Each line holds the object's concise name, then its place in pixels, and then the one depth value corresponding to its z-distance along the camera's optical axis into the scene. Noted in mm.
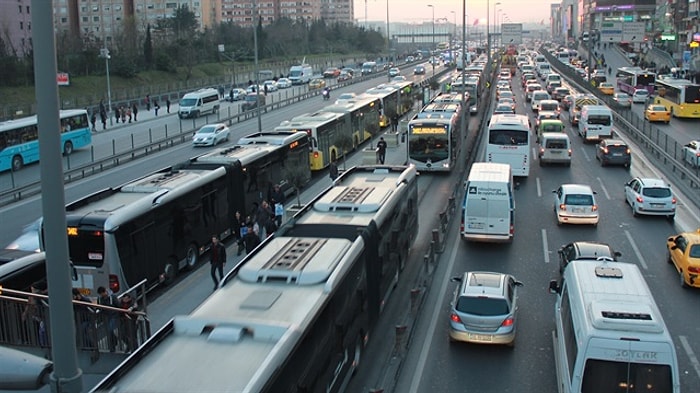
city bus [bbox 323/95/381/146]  40781
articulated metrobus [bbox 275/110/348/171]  33562
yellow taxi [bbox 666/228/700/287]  17859
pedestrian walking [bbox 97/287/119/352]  13000
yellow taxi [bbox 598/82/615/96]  73906
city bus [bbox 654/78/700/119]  52781
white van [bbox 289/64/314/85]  95562
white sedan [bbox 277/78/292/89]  88725
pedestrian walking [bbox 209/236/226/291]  18184
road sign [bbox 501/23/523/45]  134875
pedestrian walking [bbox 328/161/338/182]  30802
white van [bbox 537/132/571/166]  35375
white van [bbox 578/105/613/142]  42844
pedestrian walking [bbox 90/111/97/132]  51062
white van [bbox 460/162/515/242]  21469
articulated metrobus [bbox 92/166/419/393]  8500
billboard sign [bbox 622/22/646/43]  111788
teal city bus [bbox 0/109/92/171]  35188
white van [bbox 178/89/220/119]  57594
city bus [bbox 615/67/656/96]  69875
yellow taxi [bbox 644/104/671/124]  51206
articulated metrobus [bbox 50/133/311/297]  16375
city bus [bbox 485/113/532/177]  30891
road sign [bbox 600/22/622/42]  114062
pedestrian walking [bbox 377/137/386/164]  35231
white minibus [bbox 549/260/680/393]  10109
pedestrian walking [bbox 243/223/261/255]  20312
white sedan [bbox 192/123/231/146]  44062
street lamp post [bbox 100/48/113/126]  59831
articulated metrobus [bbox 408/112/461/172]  33875
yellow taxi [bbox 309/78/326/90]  81562
